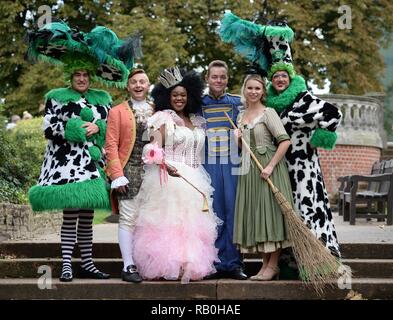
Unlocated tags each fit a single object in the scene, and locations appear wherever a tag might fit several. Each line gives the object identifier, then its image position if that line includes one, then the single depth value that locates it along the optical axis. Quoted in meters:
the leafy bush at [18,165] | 9.04
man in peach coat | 6.06
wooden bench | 10.47
